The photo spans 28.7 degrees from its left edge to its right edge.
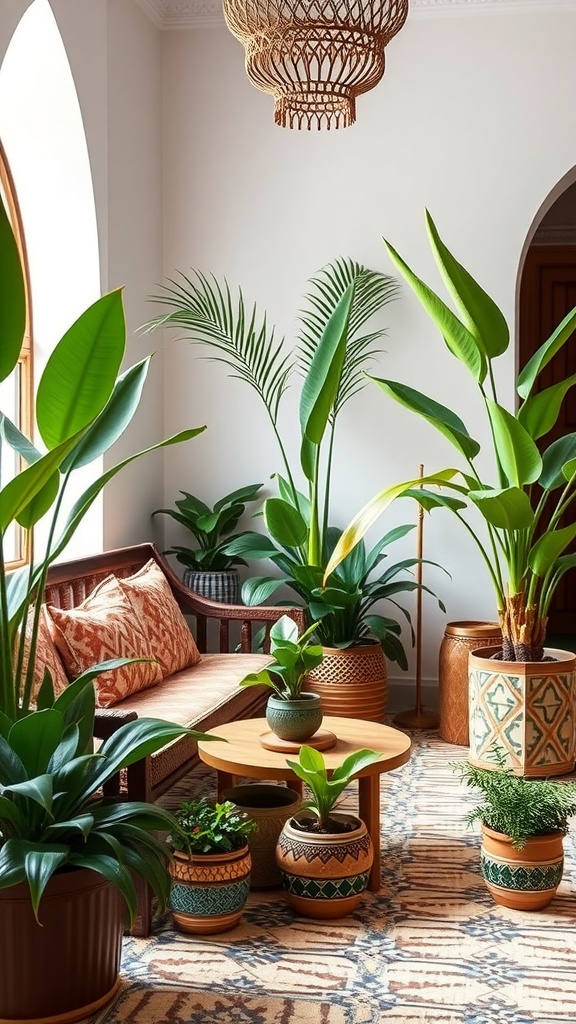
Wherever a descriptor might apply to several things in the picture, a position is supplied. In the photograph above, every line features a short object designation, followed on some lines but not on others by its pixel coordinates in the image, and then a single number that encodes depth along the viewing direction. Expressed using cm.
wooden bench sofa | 290
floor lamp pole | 502
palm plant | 429
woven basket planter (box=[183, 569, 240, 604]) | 508
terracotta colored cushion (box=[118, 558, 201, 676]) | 401
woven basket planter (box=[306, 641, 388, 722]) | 469
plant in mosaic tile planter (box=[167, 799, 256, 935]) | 284
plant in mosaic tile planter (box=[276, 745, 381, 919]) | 292
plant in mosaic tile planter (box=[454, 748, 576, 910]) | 294
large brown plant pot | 227
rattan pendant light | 306
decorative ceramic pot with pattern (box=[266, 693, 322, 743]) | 319
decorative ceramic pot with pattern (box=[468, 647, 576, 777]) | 398
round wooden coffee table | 306
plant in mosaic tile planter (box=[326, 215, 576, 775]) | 389
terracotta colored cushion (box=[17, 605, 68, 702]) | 322
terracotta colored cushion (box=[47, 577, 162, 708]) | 351
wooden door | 689
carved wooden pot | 471
